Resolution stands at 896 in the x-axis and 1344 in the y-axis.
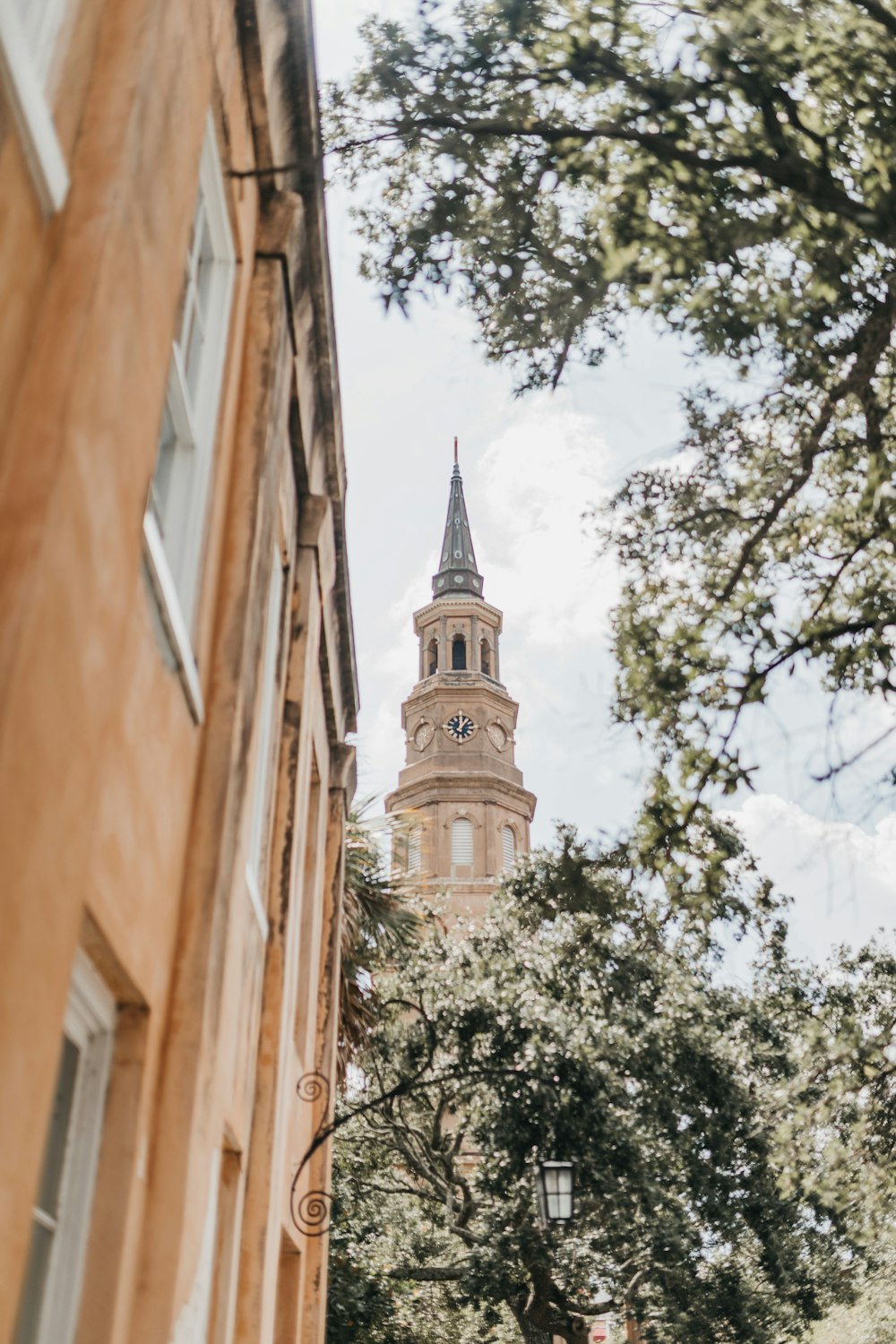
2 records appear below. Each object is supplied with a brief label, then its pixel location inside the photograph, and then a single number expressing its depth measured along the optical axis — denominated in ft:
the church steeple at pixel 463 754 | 180.55
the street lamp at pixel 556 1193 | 41.34
